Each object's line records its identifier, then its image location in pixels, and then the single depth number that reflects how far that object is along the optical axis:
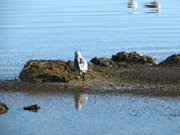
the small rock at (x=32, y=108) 12.45
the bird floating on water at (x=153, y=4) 35.97
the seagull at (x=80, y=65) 15.02
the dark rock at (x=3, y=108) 12.34
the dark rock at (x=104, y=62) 16.92
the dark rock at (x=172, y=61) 16.72
